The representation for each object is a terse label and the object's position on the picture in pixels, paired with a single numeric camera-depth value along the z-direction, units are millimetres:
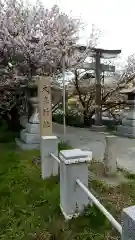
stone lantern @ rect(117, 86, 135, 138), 9383
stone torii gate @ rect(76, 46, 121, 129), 11305
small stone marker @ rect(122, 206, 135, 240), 1438
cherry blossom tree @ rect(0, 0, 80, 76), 8727
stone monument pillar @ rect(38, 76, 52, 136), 5785
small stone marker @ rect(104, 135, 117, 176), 4387
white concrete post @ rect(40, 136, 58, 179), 4465
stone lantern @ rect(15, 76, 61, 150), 6828
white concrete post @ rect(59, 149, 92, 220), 3064
